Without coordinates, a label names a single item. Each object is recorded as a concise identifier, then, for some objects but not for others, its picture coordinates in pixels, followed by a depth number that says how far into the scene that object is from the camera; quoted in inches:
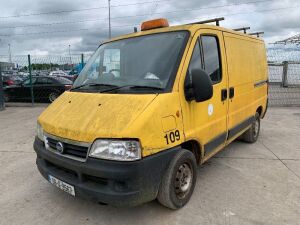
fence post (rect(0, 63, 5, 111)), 355.5
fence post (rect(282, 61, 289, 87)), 497.7
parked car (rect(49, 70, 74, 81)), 455.5
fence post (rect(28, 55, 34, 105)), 377.3
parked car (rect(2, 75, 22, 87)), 525.4
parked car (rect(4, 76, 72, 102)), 403.9
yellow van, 87.3
